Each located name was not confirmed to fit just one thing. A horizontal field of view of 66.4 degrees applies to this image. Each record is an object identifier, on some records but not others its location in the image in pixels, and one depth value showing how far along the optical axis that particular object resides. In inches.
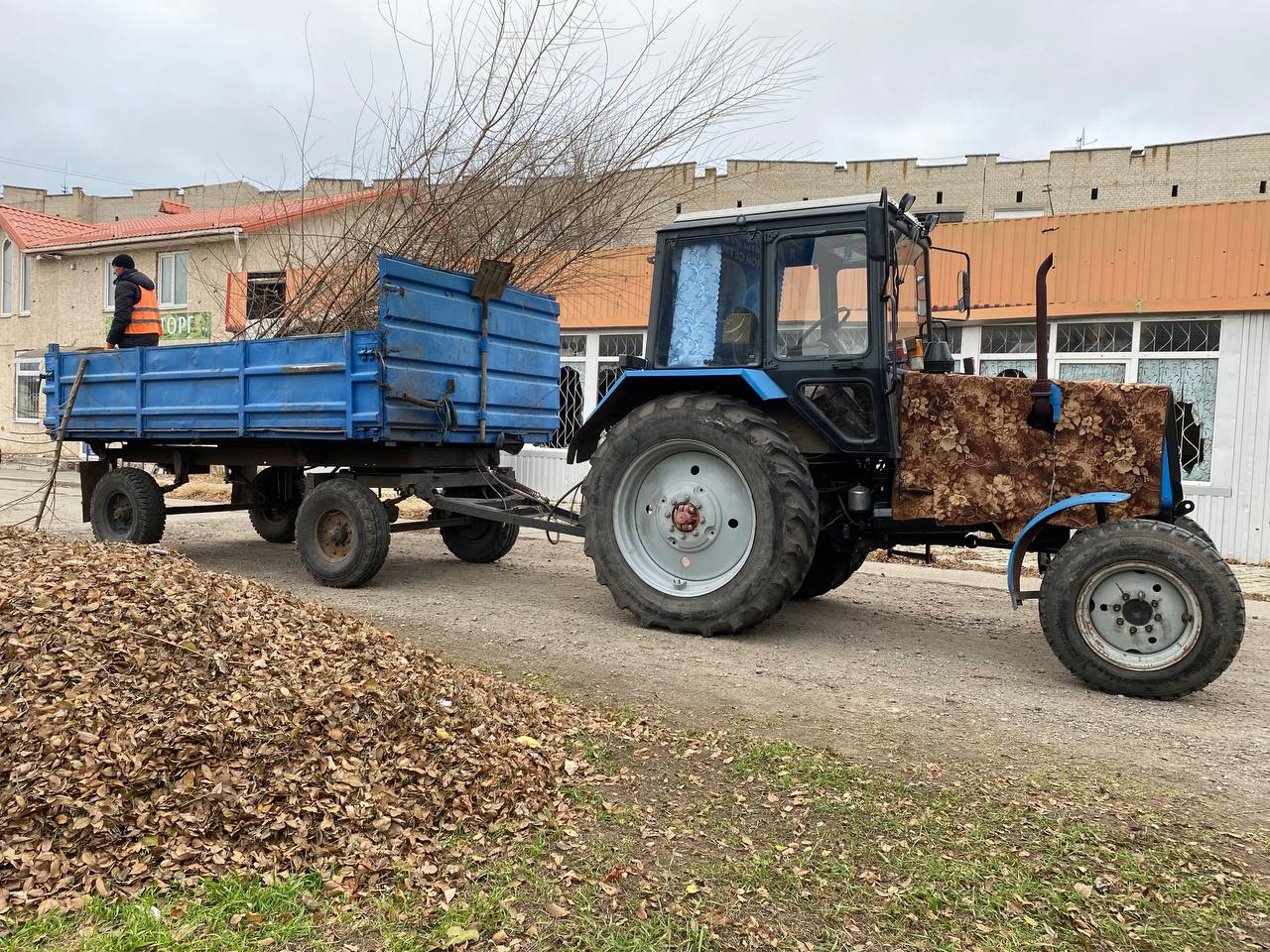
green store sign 831.0
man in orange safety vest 333.1
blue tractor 187.0
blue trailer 271.6
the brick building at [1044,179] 1175.0
